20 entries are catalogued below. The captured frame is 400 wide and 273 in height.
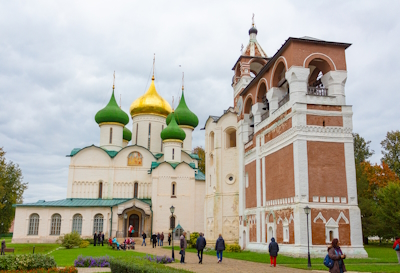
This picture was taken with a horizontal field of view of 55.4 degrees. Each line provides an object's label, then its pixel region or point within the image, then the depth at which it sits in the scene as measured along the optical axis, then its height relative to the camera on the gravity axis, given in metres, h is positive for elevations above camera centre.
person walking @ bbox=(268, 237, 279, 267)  13.93 -1.19
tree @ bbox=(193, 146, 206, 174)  49.16 +8.01
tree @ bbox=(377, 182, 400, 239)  26.98 +0.66
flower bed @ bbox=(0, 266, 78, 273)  11.07 -1.63
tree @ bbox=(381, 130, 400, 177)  36.38 +6.59
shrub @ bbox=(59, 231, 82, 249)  25.03 -1.68
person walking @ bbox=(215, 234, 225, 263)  15.24 -1.18
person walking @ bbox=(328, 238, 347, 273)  7.78 -0.79
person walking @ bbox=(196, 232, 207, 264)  15.17 -1.10
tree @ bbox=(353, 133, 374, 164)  39.16 +7.13
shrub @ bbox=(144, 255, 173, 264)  14.44 -1.67
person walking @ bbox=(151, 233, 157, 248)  26.03 -1.52
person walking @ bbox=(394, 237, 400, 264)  13.81 -0.98
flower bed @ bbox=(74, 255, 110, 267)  14.31 -1.76
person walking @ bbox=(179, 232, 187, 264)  15.17 -1.19
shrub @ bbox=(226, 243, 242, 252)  23.37 -1.91
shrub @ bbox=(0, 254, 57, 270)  11.69 -1.47
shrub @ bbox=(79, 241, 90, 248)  25.75 -2.01
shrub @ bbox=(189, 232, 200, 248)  25.47 -1.60
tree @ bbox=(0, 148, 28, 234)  41.59 +2.57
